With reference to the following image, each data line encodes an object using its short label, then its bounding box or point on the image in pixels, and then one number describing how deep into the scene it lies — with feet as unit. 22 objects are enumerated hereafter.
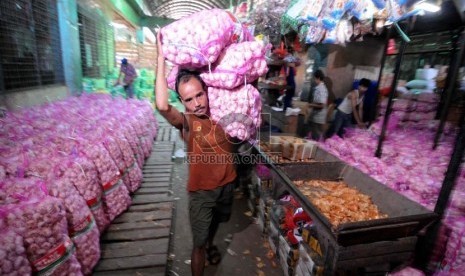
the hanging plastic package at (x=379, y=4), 8.93
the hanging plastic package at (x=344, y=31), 10.66
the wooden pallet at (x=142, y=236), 8.34
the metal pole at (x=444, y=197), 6.16
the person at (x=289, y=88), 22.23
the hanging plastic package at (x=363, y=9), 9.28
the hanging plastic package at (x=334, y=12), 9.95
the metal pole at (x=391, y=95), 10.08
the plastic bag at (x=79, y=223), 6.80
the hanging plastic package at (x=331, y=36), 10.85
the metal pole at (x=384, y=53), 10.80
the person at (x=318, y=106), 18.90
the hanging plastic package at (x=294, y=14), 12.59
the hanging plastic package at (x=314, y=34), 11.73
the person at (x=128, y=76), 30.90
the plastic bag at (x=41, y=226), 5.47
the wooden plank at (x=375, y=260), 6.17
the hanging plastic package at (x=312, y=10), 11.48
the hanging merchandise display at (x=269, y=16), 17.20
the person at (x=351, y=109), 18.16
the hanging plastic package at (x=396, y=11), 8.50
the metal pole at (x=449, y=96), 9.52
